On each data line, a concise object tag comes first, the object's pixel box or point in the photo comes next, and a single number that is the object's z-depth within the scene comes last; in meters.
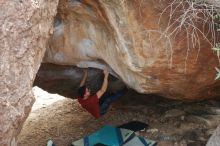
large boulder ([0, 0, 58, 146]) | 2.12
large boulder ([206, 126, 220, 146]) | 2.98
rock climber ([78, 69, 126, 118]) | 3.86
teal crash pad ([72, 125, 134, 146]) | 3.85
